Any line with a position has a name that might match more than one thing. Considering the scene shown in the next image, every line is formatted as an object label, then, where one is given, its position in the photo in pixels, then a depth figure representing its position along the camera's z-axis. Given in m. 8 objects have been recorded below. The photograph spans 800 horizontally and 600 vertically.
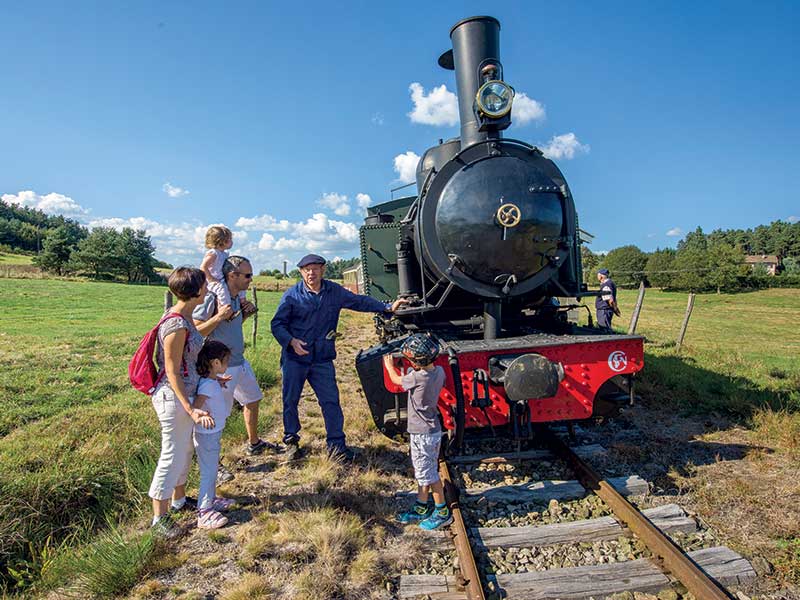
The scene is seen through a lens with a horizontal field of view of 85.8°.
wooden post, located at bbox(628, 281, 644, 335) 8.65
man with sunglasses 3.49
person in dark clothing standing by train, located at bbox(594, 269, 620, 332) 8.17
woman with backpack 2.72
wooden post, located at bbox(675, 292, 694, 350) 9.80
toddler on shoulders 3.58
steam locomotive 3.37
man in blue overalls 3.81
